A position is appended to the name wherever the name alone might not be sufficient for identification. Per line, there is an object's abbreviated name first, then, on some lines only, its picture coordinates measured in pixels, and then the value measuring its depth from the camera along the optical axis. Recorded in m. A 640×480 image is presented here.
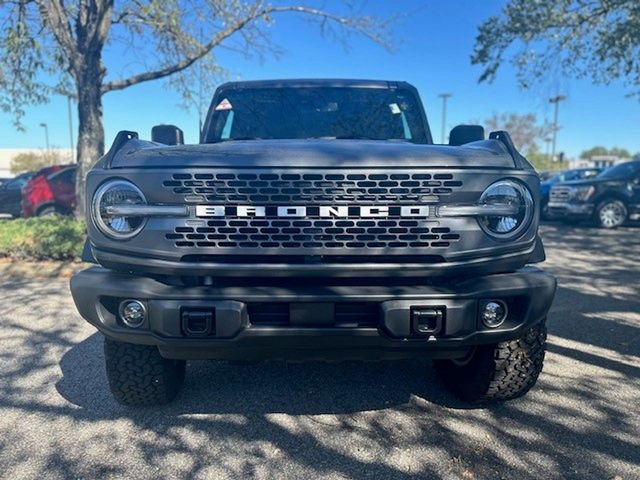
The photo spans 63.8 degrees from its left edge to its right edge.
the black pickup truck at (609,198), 12.80
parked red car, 11.46
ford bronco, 2.36
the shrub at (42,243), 7.36
